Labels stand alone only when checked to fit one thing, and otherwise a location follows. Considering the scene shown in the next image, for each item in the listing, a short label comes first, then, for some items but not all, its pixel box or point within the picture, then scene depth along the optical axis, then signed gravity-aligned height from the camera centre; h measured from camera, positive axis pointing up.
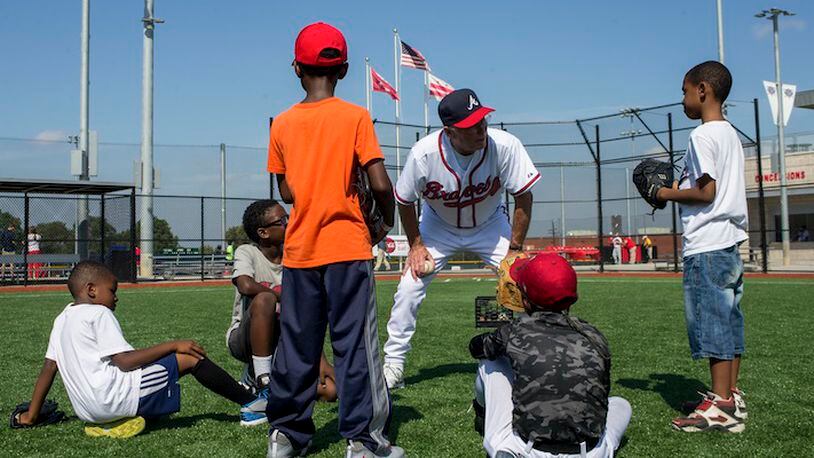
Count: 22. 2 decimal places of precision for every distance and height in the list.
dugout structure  21.69 +0.80
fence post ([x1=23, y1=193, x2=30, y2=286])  20.77 +0.93
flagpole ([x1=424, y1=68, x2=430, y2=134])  38.59 +7.91
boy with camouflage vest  2.93 -0.52
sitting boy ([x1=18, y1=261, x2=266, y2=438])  3.80 -0.60
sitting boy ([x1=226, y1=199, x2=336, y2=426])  4.40 -0.30
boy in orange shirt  3.44 -0.08
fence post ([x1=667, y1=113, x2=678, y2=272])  24.25 +3.31
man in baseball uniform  5.13 +0.34
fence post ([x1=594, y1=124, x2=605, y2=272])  24.72 +1.73
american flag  29.98 +7.86
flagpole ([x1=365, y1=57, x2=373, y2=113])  39.02 +9.15
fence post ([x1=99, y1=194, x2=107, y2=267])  22.11 +0.81
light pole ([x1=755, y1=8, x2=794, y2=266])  30.94 +4.87
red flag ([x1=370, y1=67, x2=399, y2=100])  31.80 +7.20
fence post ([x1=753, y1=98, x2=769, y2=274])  22.56 +0.84
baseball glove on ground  4.21 -0.93
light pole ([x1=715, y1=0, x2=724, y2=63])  31.89 +9.42
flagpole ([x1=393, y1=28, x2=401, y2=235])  38.70 +10.15
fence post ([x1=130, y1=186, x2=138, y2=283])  22.14 +0.34
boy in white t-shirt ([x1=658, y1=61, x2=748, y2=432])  4.12 -0.01
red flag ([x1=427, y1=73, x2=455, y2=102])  30.05 +6.63
